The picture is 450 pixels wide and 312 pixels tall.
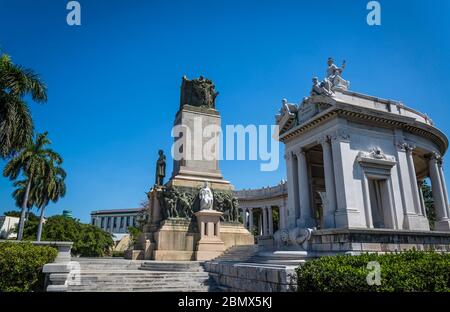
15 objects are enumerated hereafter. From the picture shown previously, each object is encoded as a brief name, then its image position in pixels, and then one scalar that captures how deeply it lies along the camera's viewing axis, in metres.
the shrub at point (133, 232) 51.81
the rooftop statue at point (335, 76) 20.73
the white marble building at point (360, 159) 17.59
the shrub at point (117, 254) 45.44
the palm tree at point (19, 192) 51.90
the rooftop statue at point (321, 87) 19.17
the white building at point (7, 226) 51.80
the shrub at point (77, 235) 43.28
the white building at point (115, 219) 128.12
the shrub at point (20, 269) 10.45
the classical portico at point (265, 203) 49.53
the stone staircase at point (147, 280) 12.12
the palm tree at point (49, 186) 41.69
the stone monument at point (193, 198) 20.72
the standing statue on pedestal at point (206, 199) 21.42
